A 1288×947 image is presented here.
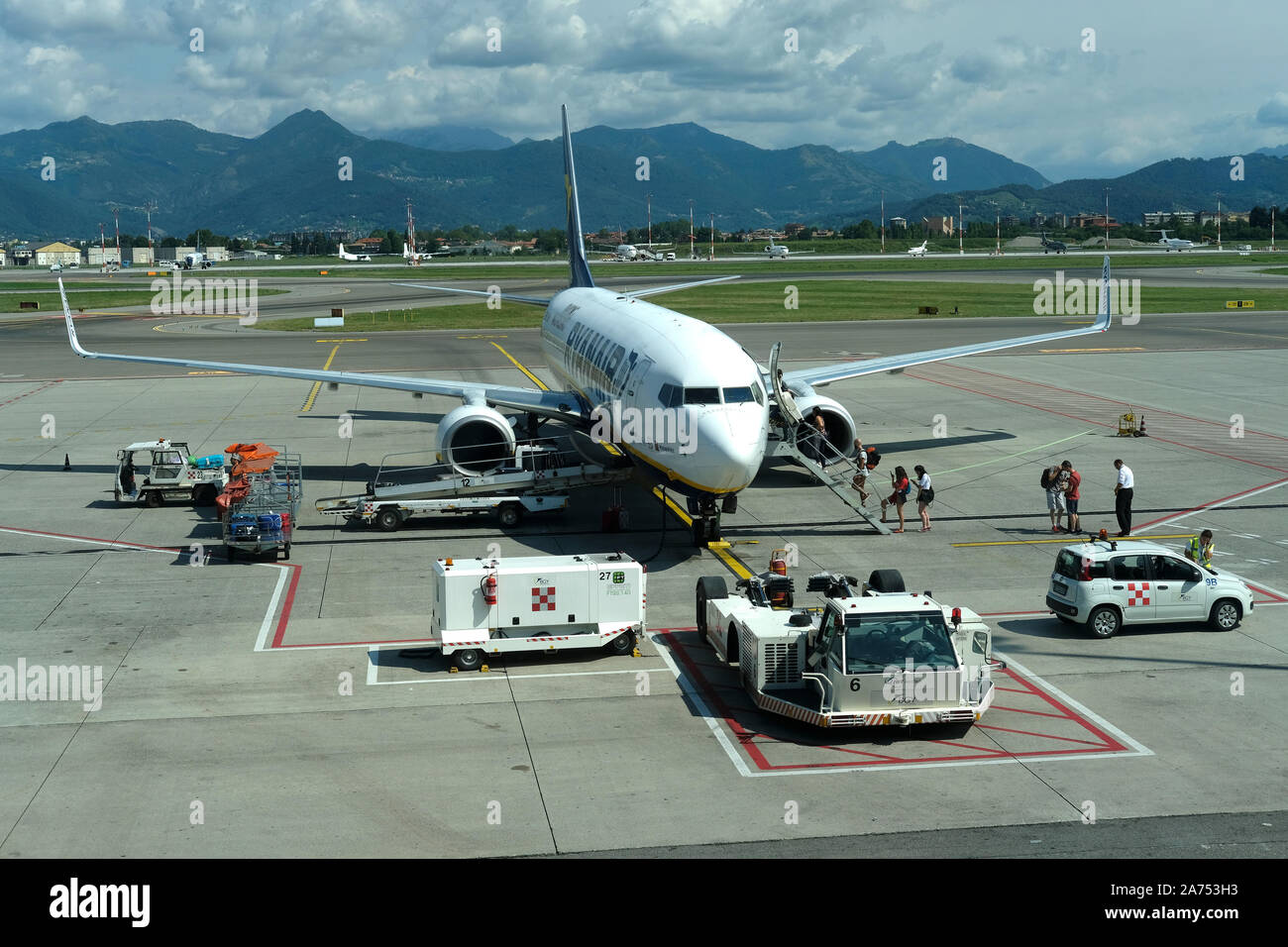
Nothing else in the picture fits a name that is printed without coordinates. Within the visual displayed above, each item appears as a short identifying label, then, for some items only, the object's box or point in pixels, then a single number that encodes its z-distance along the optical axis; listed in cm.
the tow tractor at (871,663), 1847
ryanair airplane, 2712
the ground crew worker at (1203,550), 2605
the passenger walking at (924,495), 3197
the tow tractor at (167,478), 3547
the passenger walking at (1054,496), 3200
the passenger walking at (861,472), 3297
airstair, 3250
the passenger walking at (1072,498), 3170
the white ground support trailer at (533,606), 2192
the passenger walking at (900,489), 3206
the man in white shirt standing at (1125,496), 3117
